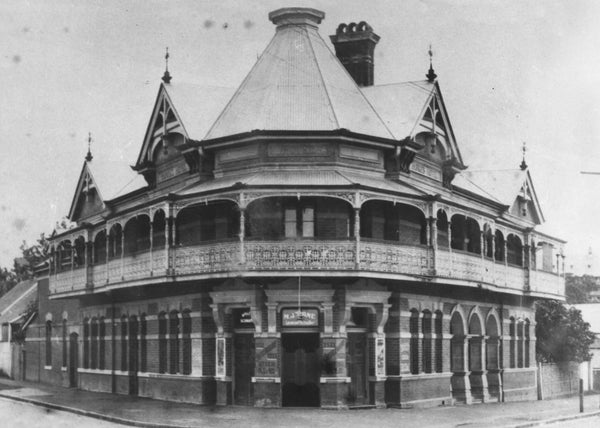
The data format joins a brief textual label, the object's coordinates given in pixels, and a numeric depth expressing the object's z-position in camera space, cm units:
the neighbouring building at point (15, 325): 5088
